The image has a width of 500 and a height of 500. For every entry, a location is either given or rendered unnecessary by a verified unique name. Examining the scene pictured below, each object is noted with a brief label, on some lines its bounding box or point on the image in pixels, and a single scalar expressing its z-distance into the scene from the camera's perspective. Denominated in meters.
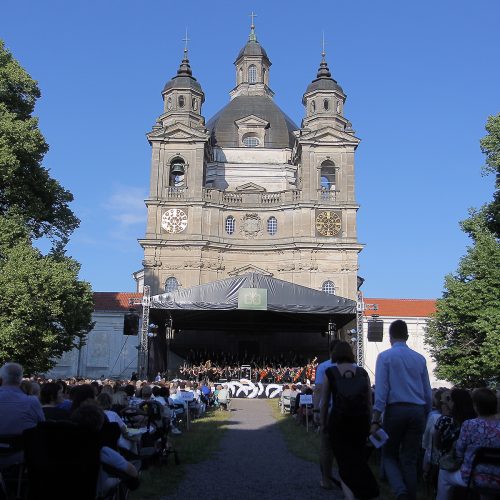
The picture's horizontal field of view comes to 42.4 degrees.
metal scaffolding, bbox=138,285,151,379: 26.94
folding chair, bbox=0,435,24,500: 5.83
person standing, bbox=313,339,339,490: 7.54
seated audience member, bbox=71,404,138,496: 4.72
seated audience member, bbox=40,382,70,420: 7.49
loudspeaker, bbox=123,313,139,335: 26.83
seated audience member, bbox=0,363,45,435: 5.96
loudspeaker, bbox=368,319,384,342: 26.94
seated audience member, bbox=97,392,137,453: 6.94
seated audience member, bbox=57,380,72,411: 7.59
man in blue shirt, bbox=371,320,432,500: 6.24
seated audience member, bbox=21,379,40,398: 7.48
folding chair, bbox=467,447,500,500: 5.13
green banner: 27.39
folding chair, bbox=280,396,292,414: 21.23
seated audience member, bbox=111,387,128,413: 9.64
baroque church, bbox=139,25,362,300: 40.91
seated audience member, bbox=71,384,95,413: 6.54
